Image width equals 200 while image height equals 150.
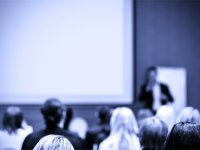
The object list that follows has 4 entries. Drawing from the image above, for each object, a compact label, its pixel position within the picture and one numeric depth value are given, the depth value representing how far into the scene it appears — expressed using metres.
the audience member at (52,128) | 4.22
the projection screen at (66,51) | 9.91
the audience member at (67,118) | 6.73
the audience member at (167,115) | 5.46
